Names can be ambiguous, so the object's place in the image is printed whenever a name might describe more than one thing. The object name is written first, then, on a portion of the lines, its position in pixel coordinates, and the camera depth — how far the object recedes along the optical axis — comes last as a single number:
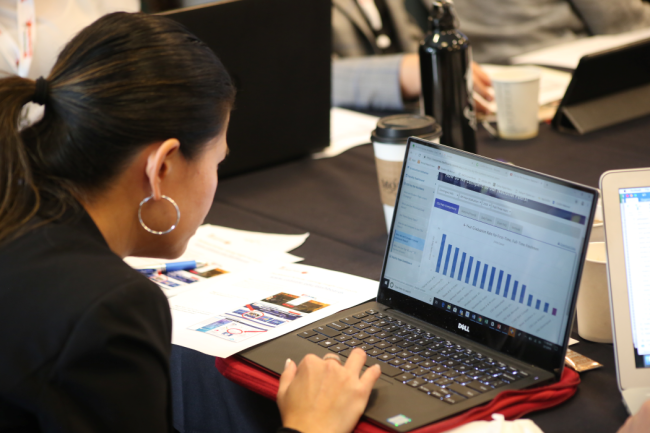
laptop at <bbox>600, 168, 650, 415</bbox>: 1.63
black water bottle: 2.12
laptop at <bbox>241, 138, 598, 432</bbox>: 1.65
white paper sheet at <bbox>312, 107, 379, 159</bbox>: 2.42
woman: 1.61
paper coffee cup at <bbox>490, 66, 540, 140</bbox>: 2.29
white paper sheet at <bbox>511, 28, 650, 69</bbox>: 2.81
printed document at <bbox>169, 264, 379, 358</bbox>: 1.78
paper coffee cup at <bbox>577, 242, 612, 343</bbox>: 1.72
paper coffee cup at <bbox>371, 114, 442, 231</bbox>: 1.96
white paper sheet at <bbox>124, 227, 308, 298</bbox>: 1.95
